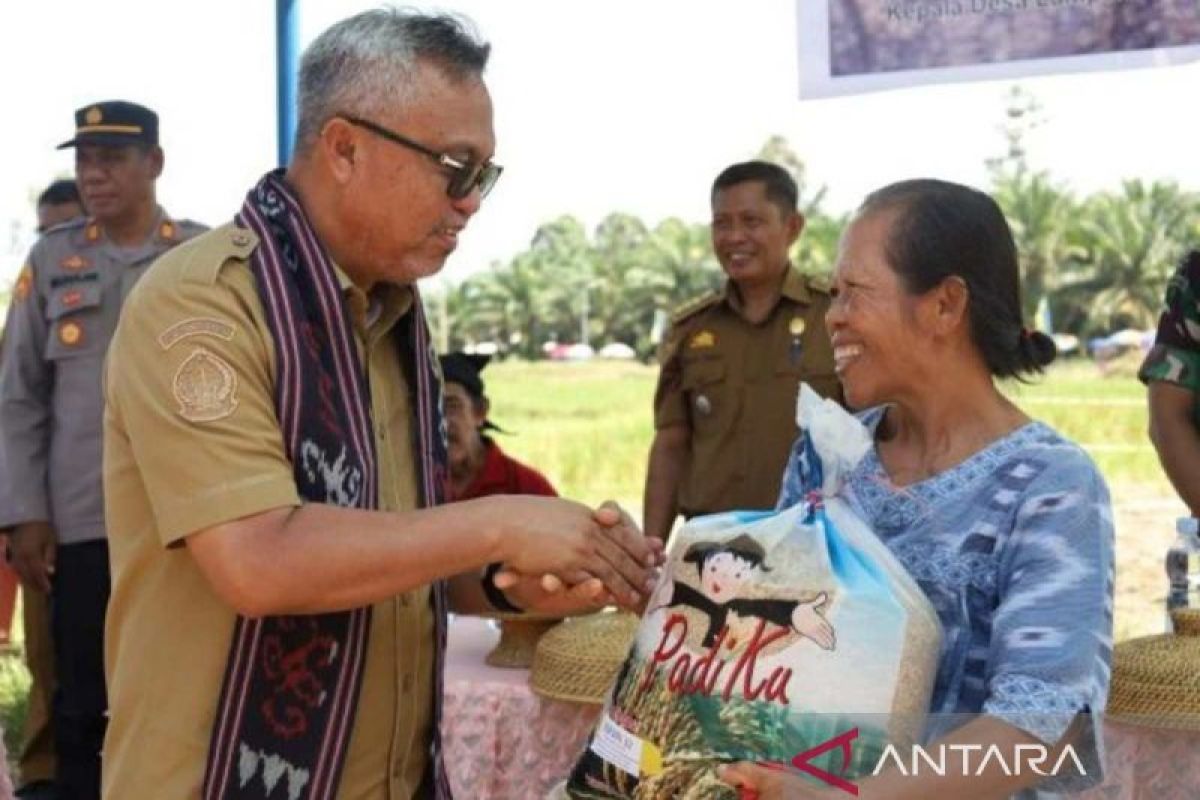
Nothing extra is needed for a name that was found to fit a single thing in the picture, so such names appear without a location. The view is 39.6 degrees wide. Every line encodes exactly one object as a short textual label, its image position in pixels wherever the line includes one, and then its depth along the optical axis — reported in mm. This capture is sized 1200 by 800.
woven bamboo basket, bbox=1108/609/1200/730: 3102
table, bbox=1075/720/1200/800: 3234
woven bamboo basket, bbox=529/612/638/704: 3314
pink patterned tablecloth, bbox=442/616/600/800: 3566
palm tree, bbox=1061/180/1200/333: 30359
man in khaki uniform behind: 5219
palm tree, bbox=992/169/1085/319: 30359
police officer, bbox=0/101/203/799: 5172
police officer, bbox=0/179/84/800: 6031
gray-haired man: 1816
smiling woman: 1836
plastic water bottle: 3738
